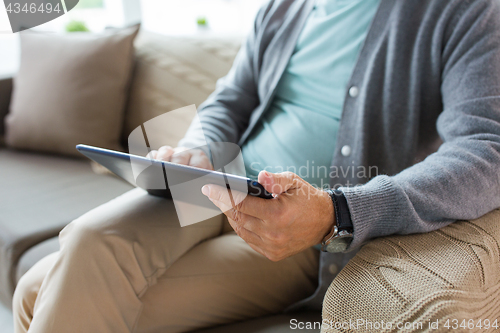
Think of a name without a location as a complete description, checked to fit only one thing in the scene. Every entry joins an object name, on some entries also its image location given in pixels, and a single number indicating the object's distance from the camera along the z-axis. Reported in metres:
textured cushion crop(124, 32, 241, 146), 1.34
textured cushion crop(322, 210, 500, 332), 0.45
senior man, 0.59
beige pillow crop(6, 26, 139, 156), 1.31
